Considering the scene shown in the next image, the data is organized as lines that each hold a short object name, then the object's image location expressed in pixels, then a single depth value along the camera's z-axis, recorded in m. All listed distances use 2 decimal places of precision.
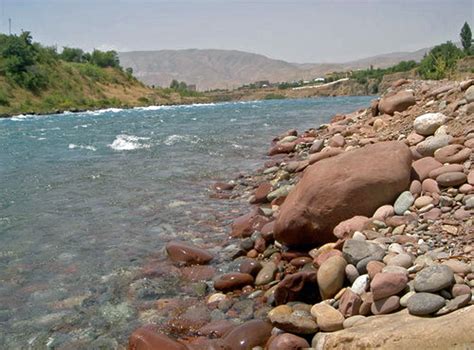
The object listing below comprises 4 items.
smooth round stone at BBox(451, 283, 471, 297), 3.63
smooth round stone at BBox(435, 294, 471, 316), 3.48
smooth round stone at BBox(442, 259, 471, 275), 3.92
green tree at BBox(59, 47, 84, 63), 107.46
